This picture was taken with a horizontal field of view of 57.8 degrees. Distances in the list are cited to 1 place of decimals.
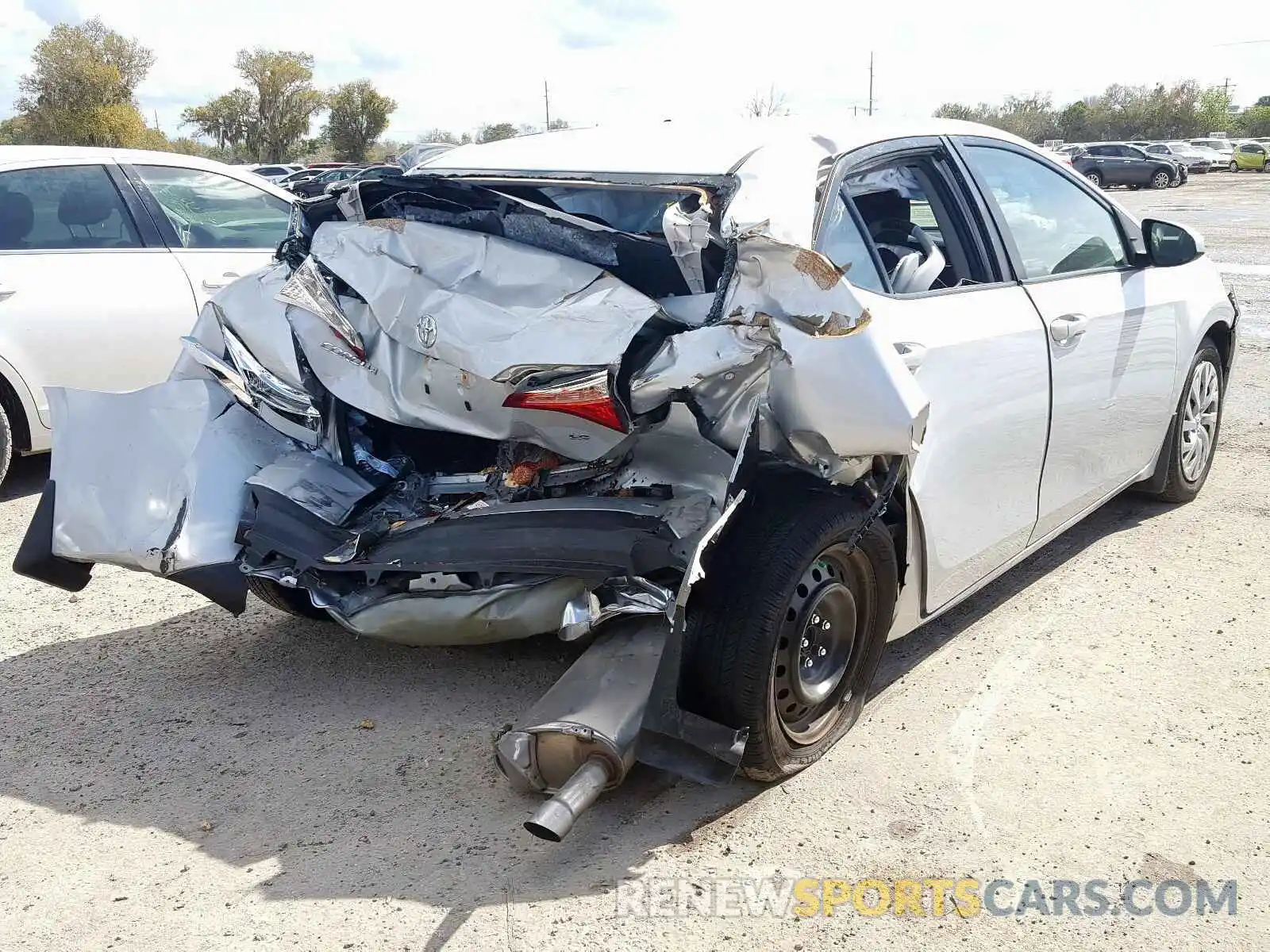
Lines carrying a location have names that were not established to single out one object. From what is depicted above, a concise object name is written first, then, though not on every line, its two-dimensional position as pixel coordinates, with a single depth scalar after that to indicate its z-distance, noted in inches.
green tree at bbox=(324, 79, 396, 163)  2746.1
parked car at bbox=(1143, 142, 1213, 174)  1785.2
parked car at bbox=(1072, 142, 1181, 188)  1524.4
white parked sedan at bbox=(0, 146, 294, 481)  223.6
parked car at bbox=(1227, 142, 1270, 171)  1795.0
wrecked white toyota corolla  111.7
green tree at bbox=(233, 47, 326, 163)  2559.1
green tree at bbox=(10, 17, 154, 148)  2097.7
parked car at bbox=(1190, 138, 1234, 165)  1859.0
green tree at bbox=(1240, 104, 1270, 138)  2746.1
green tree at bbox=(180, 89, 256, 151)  2559.1
